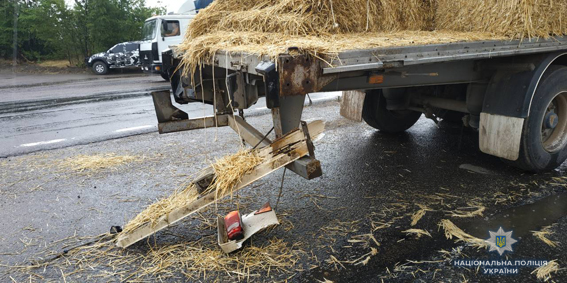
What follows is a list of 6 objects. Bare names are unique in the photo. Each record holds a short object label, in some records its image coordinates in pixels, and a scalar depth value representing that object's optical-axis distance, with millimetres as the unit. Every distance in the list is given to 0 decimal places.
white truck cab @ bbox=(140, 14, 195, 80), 17531
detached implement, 3150
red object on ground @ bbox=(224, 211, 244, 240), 3281
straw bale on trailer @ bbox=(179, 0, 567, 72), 3855
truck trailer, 3039
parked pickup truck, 20266
